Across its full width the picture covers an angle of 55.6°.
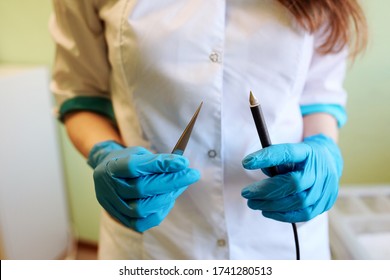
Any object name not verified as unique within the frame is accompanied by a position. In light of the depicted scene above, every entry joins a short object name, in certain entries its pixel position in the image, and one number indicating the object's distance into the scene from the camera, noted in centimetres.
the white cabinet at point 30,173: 120
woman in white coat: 46
